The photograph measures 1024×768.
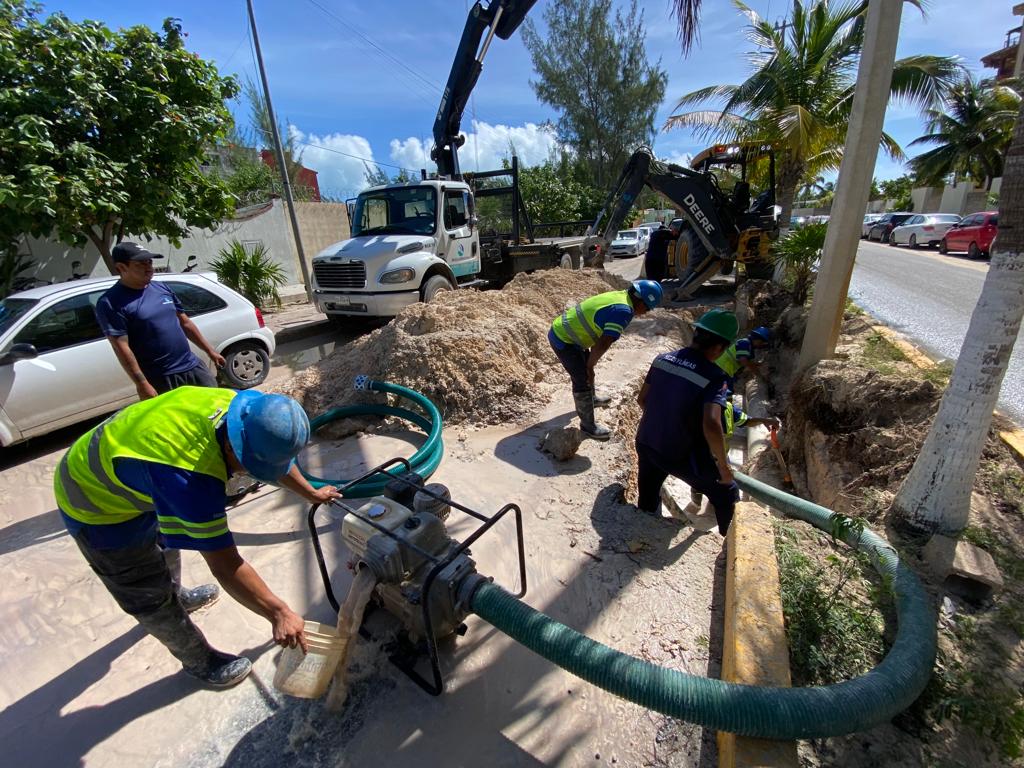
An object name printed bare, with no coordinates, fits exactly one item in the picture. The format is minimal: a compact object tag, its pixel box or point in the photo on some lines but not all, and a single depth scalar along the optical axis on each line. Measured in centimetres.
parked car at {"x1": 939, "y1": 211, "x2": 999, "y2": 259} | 1389
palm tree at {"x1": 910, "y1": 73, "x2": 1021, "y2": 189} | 2152
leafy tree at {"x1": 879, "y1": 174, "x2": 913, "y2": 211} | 3294
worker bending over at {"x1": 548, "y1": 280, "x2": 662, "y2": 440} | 407
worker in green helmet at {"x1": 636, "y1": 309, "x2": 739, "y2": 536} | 282
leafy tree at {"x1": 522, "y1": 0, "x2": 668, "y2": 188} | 2522
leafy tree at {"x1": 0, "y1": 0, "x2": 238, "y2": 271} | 564
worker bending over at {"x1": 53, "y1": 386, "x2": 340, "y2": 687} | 165
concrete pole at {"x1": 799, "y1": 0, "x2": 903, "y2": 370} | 420
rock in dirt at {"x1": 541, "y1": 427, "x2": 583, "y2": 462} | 402
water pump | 192
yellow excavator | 911
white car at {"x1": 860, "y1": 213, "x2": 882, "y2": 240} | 2445
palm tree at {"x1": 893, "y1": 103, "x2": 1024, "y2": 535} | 226
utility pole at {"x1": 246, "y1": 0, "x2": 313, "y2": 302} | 934
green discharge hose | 348
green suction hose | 161
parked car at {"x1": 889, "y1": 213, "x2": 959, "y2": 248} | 1773
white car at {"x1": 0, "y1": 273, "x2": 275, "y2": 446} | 435
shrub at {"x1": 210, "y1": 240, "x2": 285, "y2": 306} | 1027
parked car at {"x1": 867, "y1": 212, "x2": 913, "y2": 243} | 2190
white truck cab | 764
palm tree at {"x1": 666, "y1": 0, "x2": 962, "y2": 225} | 938
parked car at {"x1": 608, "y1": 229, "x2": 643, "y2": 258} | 2103
